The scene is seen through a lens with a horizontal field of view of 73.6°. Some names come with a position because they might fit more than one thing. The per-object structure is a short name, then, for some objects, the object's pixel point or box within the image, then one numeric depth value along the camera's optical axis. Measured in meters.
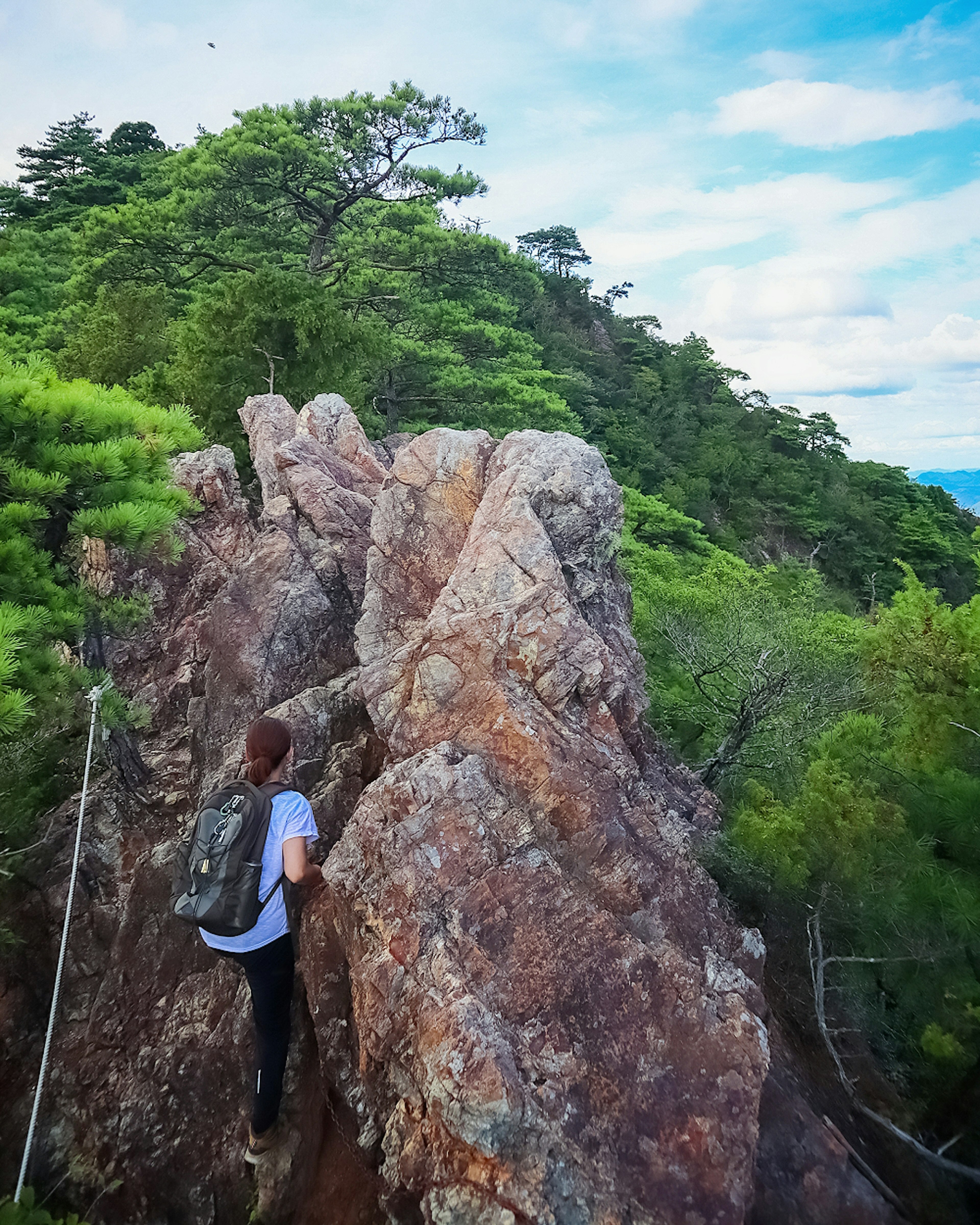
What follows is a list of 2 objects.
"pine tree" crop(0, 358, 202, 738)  4.39
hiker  3.75
